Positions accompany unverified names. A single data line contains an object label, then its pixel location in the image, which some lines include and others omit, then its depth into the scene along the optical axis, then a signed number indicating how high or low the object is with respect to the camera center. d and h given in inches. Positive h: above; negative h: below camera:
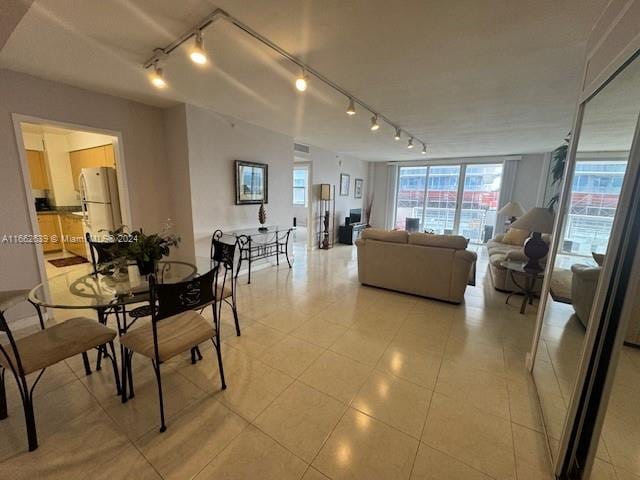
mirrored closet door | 44.7 -14.3
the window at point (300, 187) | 349.1 +9.6
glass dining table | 66.5 -27.9
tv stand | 277.3 -39.0
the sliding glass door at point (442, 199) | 294.0 -1.1
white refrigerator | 143.9 -5.2
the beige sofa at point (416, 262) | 124.8 -32.8
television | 290.7 -22.5
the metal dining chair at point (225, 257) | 94.2 -25.4
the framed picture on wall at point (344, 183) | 280.5 +12.9
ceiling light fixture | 63.8 +40.8
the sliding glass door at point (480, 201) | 273.4 -2.4
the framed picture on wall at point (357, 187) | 311.1 +9.9
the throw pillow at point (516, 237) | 204.2 -29.3
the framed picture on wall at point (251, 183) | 158.2 +6.5
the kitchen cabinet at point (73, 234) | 192.0 -34.1
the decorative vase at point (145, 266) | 79.4 -23.2
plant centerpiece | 76.0 -16.9
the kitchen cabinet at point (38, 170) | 195.3 +13.3
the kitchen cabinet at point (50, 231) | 196.4 -31.9
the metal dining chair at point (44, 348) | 54.0 -36.3
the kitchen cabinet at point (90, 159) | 161.6 +20.0
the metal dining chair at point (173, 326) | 58.4 -36.3
